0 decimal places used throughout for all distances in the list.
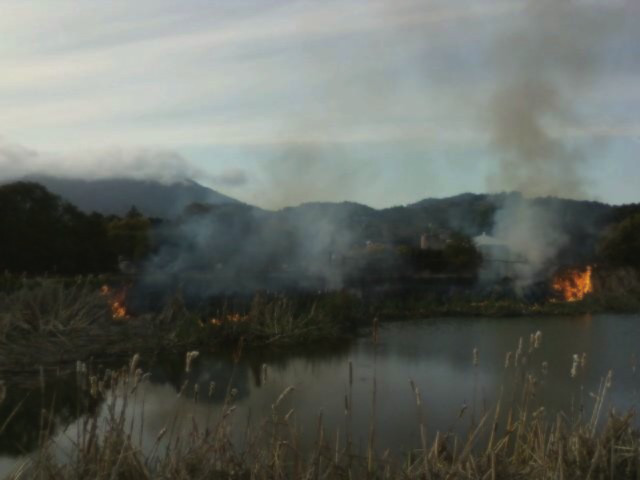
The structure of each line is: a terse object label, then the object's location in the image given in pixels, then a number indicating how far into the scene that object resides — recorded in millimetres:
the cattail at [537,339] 4436
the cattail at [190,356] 3662
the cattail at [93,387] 3713
